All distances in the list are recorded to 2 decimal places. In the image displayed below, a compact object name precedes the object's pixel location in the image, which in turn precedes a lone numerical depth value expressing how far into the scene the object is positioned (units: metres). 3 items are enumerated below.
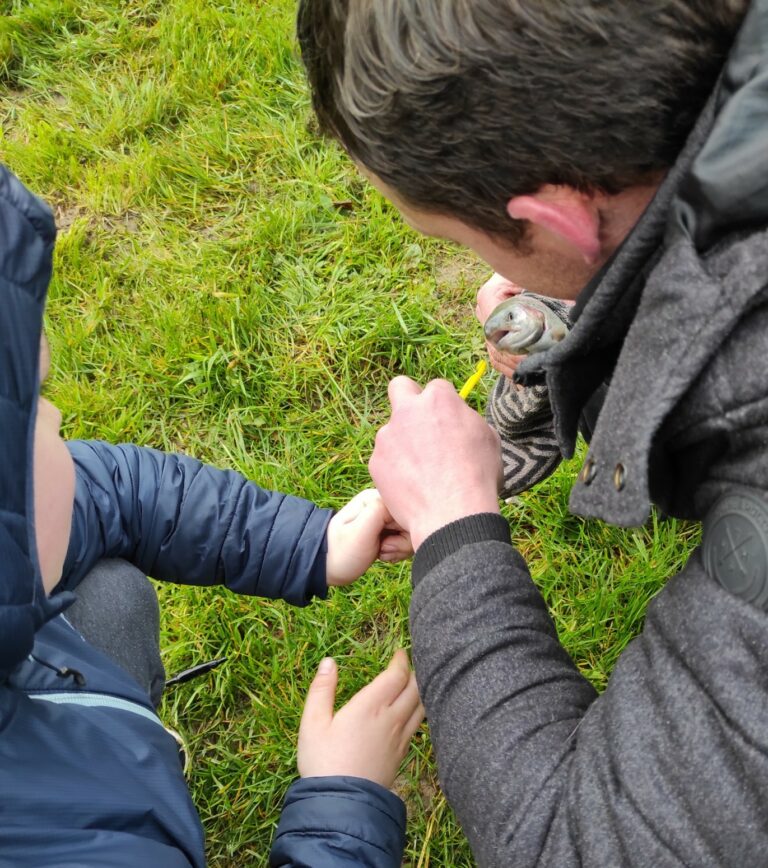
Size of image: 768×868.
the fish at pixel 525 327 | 1.56
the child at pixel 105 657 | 0.87
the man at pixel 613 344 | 0.83
